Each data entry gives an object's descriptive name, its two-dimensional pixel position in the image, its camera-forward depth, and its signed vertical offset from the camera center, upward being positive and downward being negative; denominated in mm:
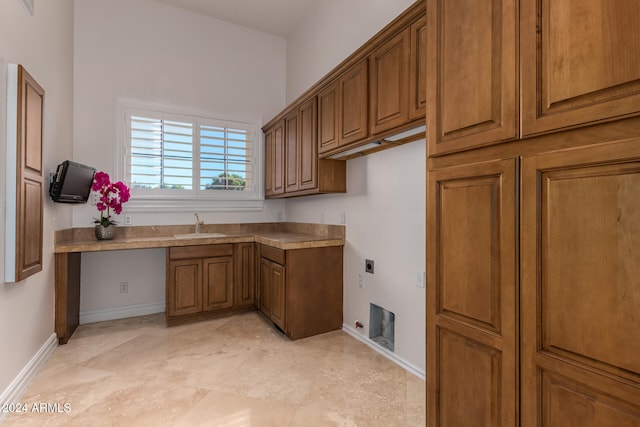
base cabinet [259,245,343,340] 2969 -711
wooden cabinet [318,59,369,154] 2410 +900
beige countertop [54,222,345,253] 2984 -218
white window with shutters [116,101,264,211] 3713 +739
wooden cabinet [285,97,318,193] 3113 +730
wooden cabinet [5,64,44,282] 1920 +245
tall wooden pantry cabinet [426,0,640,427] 834 +16
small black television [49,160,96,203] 2604 +299
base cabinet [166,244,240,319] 3303 -673
